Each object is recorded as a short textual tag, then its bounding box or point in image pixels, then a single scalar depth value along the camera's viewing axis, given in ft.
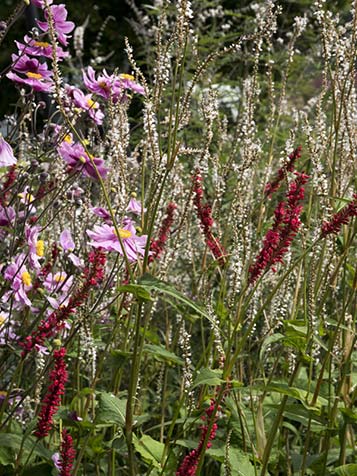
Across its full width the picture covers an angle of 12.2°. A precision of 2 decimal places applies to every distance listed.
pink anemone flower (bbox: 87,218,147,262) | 5.34
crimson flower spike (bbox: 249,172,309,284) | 5.20
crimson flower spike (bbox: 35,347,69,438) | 5.29
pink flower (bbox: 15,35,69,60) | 5.76
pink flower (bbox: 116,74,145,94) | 5.90
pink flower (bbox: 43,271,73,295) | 6.10
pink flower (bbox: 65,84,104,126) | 5.80
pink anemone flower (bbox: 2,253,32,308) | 5.73
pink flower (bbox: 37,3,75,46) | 5.82
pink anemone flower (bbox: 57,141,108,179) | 5.64
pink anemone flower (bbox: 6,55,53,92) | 5.78
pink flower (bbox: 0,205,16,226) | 5.70
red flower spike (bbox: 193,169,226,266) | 5.72
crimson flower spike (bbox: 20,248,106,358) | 5.43
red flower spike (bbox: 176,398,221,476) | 5.25
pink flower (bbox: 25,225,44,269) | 5.69
